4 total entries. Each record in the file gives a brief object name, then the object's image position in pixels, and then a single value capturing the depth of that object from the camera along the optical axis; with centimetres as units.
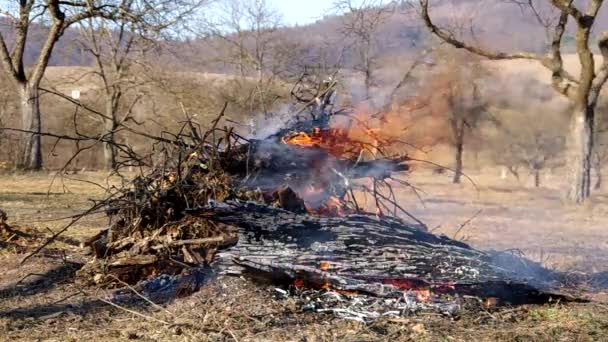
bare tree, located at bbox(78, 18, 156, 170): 2805
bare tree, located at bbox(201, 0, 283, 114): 2941
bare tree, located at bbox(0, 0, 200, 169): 2016
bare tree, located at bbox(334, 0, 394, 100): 1944
